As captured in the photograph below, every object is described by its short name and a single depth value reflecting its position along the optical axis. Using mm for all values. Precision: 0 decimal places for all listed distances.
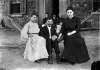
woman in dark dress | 4078
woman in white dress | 4191
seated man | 4262
